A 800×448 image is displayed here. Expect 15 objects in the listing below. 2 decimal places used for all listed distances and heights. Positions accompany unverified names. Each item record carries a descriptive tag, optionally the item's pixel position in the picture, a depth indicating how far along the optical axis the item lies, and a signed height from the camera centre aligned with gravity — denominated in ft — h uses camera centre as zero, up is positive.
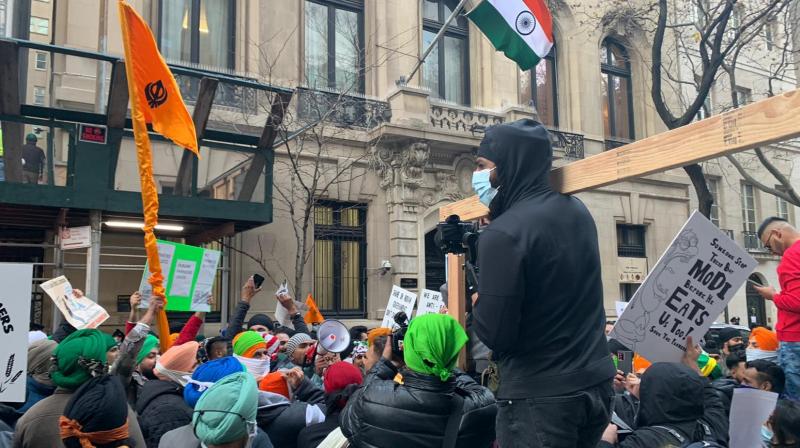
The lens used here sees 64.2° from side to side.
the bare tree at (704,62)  39.55 +13.34
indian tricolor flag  35.65 +13.79
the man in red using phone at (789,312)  13.75 -0.99
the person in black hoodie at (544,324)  8.27 -0.73
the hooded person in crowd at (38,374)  14.01 -2.20
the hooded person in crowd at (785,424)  11.32 -2.81
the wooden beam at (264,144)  36.91 +7.63
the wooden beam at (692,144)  8.71 +1.88
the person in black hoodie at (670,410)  10.38 -2.38
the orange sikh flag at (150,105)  18.63 +5.94
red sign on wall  32.27 +7.08
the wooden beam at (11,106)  28.76 +8.06
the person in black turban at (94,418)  8.72 -1.99
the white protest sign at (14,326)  12.71 -1.07
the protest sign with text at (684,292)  12.74 -0.47
